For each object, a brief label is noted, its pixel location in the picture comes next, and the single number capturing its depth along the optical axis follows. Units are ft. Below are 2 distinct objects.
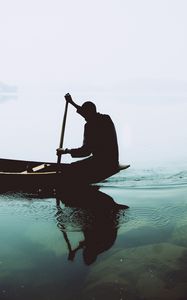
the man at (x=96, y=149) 33.58
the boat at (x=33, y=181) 35.58
